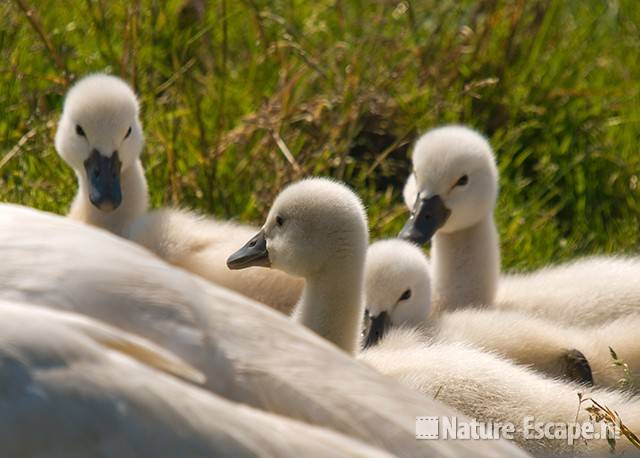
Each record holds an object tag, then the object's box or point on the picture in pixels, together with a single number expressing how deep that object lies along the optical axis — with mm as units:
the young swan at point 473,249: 9203
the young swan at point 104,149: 9328
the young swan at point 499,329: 8125
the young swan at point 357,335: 6883
